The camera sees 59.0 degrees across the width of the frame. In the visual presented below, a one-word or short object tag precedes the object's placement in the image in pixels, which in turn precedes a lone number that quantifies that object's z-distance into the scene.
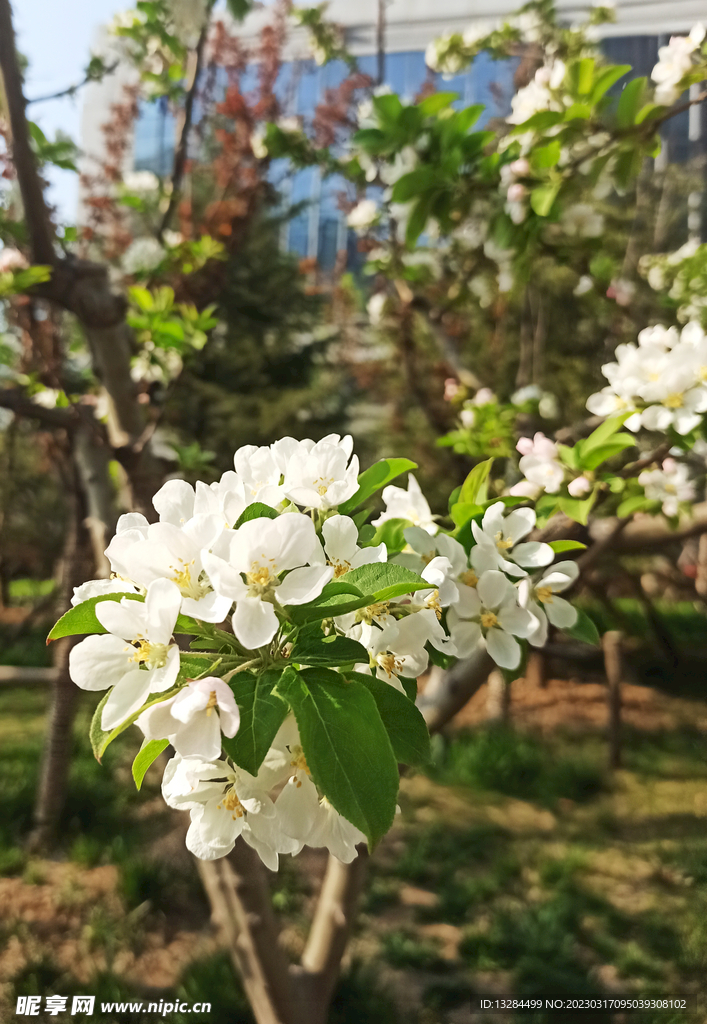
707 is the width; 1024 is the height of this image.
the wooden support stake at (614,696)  1.98
